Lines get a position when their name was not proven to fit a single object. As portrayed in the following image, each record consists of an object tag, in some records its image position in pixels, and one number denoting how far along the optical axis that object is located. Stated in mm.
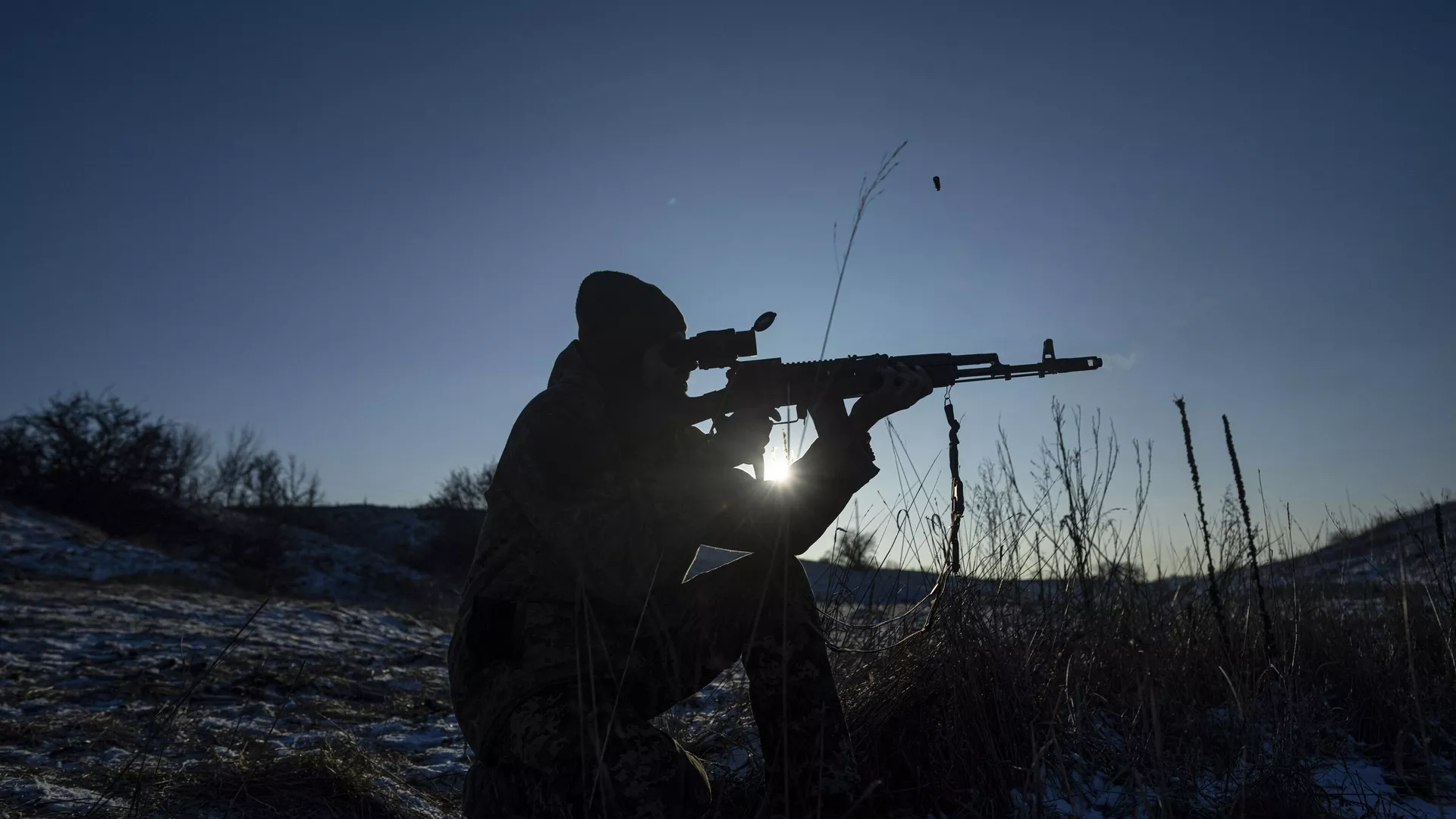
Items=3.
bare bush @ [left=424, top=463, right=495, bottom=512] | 25375
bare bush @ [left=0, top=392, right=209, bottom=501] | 15695
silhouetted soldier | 1890
